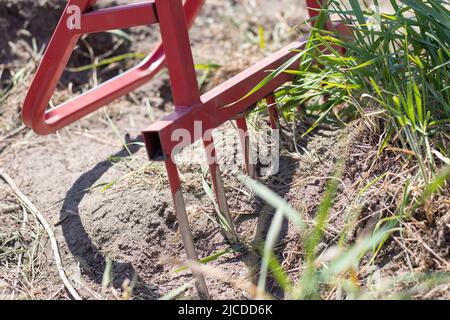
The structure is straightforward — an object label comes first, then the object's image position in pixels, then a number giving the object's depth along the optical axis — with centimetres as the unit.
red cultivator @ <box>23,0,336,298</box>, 195
